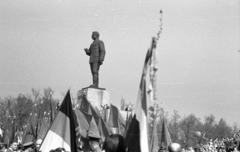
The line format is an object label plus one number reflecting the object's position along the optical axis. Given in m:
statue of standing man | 18.58
